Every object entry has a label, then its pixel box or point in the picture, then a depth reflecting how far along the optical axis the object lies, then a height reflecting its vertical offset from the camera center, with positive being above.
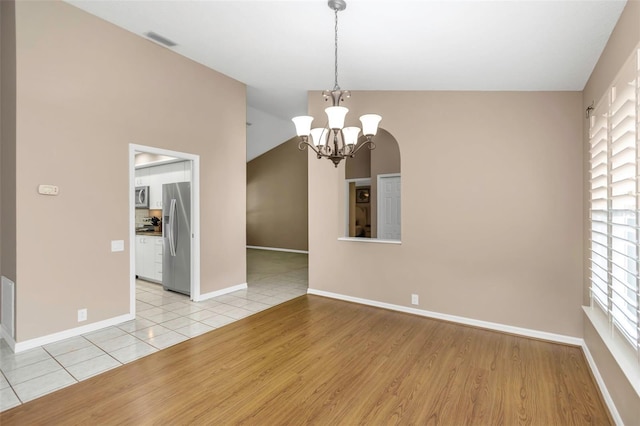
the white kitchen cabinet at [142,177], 5.93 +0.69
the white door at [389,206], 6.99 +0.14
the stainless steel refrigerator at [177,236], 4.75 -0.37
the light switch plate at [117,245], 3.66 -0.38
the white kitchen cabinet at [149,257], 5.49 -0.81
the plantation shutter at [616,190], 1.91 +0.16
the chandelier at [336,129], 2.61 +0.75
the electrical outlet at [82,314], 3.37 -1.10
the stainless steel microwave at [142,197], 6.02 +0.30
